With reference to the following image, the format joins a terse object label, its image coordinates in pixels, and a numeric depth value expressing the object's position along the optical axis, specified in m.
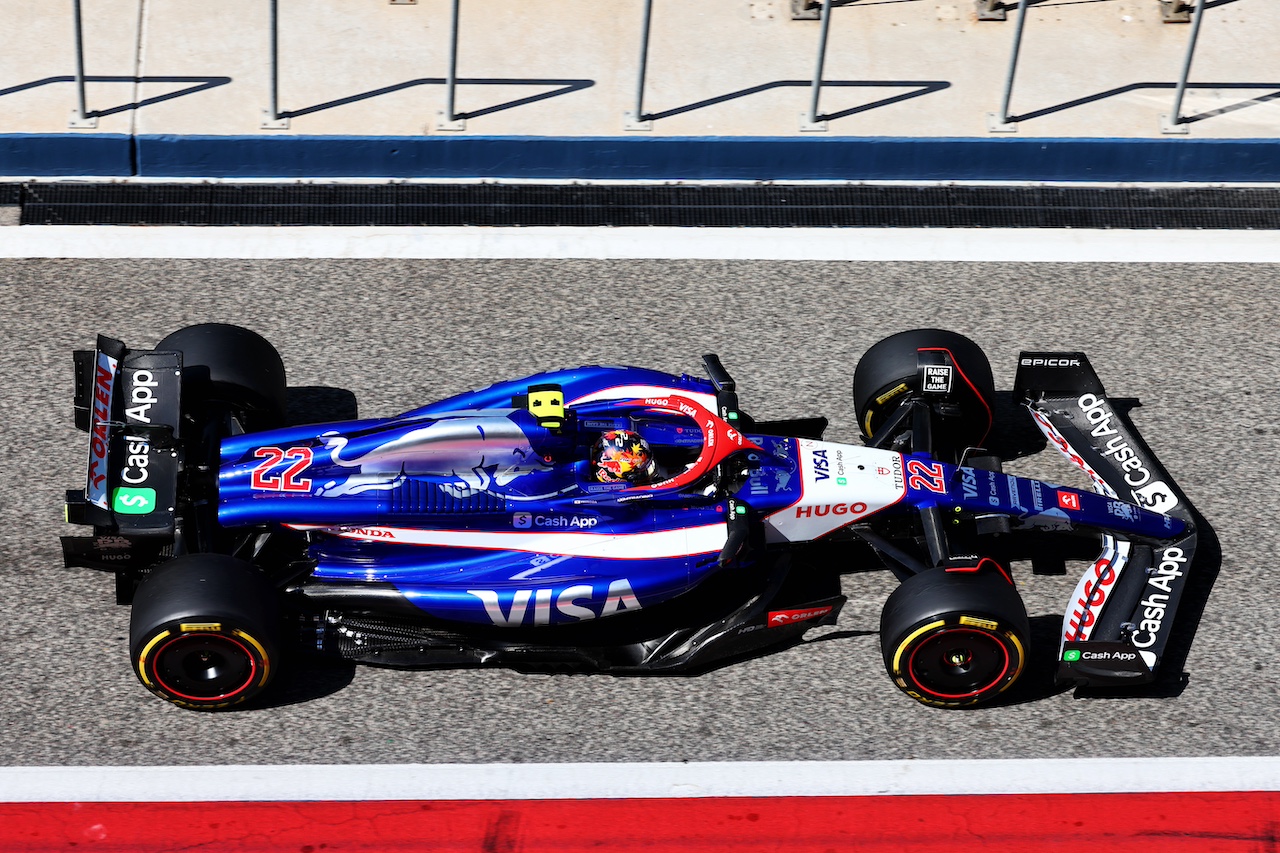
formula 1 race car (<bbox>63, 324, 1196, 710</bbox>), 13.27
